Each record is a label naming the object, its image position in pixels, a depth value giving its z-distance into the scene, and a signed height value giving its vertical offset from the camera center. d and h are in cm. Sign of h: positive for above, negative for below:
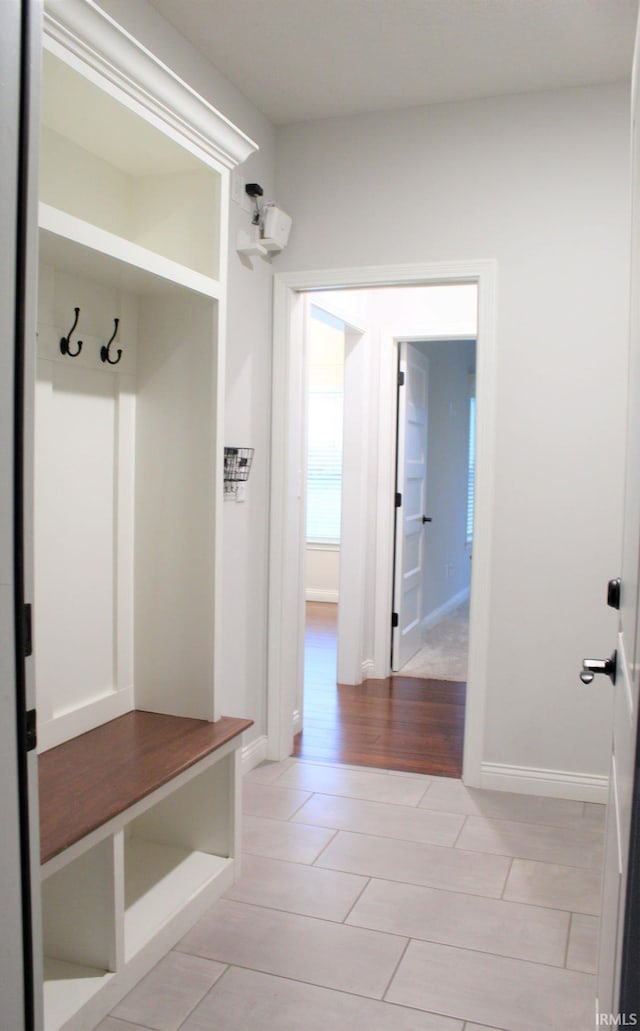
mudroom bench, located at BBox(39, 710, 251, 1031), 192 -103
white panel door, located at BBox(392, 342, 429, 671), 515 -14
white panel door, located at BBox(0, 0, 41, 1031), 98 -4
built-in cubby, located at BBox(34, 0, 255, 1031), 200 -8
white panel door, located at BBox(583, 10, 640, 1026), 95 -37
